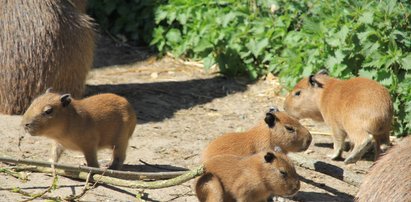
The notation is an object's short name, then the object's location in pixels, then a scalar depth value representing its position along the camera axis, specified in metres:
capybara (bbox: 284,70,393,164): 13.95
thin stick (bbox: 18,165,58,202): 11.05
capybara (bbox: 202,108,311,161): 12.12
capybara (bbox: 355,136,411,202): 9.60
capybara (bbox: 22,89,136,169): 12.11
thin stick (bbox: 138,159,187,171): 13.44
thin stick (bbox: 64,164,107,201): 11.24
